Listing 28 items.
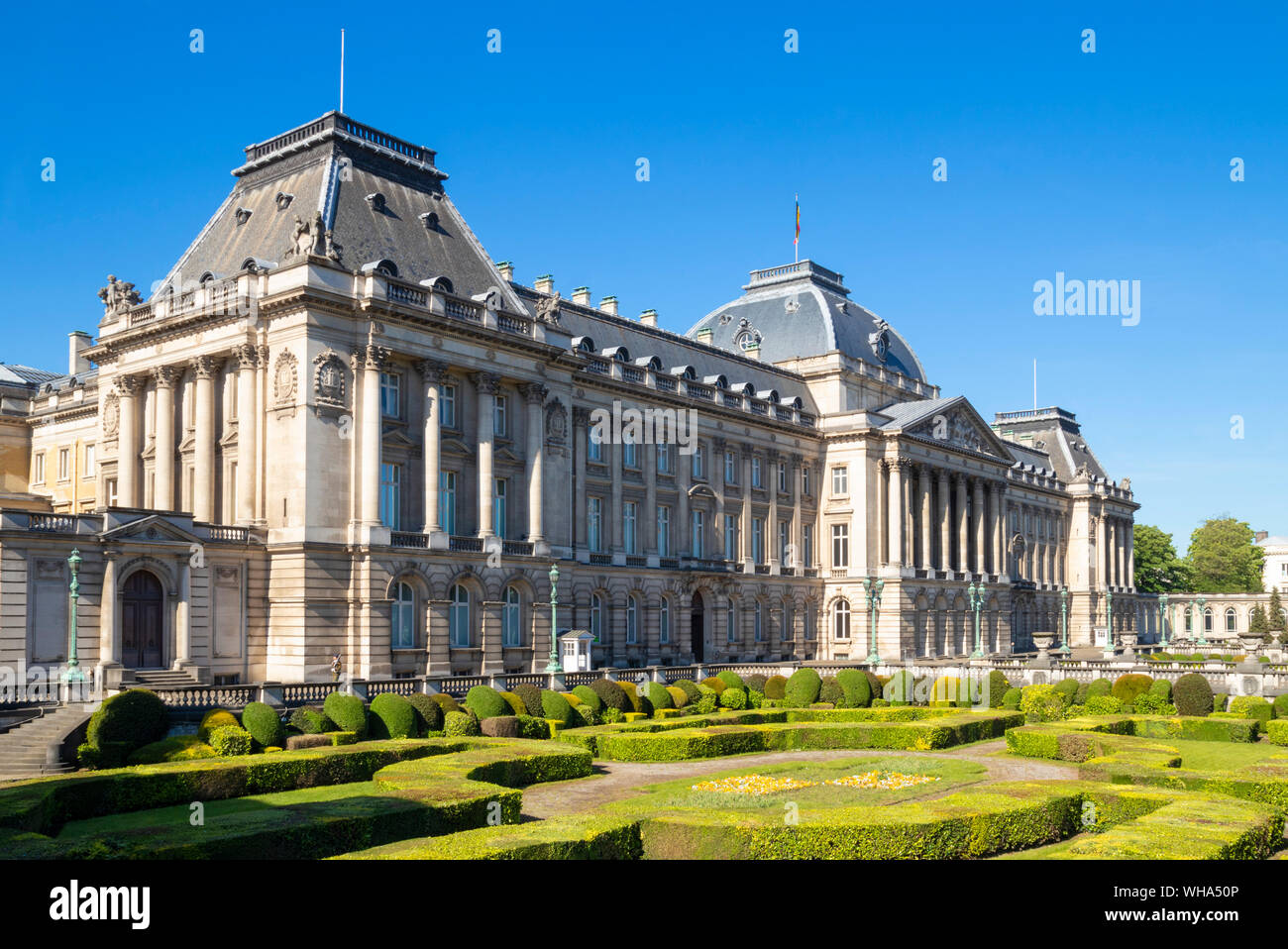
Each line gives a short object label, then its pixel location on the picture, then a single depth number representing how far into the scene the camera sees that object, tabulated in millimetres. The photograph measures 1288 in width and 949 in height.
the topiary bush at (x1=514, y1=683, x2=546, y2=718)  44750
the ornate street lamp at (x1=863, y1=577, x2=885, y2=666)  70762
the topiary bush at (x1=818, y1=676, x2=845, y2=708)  54906
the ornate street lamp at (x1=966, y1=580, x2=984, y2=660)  78312
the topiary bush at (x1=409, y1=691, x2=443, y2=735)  40312
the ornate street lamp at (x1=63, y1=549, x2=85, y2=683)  39938
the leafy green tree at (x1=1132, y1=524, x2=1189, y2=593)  153625
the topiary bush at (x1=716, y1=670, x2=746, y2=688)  55088
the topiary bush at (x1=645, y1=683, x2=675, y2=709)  50000
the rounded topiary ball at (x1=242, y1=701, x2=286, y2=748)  35656
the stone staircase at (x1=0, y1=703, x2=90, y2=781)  33531
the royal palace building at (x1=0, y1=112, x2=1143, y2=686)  50531
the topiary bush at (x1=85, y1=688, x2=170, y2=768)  33969
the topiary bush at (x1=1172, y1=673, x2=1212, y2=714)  50312
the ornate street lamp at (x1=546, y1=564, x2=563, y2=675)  49781
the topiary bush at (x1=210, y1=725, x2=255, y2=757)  34438
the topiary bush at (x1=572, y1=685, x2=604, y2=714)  46250
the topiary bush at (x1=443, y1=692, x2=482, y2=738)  40219
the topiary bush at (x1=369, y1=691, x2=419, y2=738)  39031
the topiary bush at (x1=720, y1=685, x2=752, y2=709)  53094
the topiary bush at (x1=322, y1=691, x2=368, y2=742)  38188
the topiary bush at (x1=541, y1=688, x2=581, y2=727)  44344
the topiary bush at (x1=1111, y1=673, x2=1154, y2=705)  53219
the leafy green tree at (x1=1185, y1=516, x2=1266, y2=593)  164625
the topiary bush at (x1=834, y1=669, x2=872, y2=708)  54125
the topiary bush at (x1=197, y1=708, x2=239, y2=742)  35906
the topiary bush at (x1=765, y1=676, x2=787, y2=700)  56375
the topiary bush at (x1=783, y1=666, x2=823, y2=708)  54281
